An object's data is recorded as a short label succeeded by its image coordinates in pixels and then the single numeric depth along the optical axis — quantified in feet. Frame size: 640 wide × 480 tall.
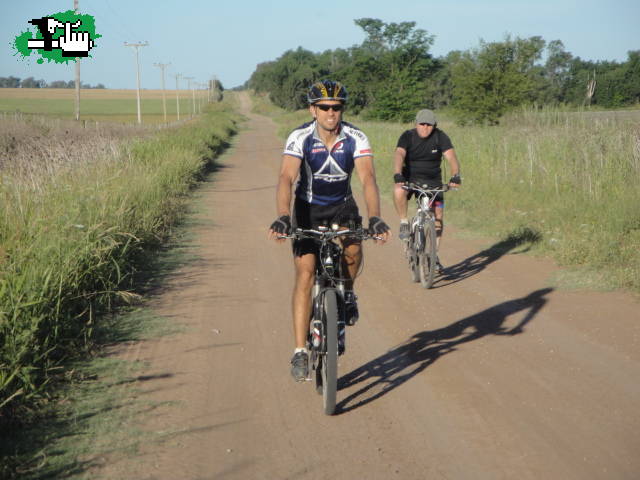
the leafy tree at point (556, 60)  298.84
